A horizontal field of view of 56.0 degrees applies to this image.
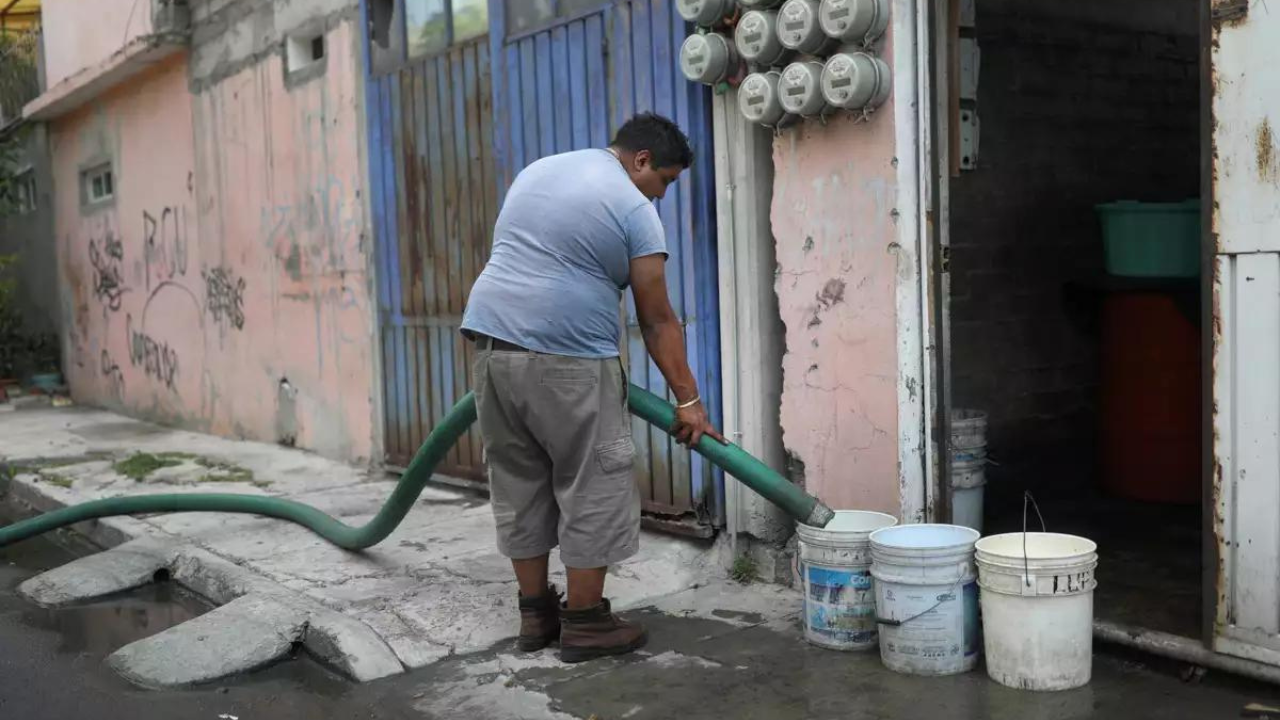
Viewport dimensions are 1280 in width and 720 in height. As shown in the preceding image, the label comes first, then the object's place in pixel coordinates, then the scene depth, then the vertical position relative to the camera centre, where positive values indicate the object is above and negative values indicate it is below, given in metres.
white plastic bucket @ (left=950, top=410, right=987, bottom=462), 4.67 -0.72
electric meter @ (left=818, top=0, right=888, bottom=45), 4.16 +0.83
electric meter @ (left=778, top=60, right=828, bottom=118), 4.34 +0.61
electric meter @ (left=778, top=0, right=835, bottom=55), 4.29 +0.82
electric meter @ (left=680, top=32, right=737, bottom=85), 4.67 +0.79
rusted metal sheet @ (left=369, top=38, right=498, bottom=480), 6.62 +0.28
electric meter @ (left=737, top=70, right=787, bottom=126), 4.49 +0.60
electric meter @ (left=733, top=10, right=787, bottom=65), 4.45 +0.82
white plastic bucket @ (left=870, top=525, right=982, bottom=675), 3.71 -1.09
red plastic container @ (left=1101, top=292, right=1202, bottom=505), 5.84 -0.74
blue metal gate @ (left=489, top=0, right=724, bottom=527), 5.09 +0.71
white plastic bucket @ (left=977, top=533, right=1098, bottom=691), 3.50 -1.08
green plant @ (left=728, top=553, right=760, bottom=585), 4.96 -1.28
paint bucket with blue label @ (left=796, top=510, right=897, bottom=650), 4.01 -1.11
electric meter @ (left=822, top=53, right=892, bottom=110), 4.16 +0.61
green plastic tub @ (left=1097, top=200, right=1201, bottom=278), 5.34 +0.03
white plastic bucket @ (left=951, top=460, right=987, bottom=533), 4.66 -0.92
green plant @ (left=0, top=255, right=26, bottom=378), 14.56 -0.61
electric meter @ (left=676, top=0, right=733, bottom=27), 4.64 +0.97
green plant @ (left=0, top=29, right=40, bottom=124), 14.48 +2.60
